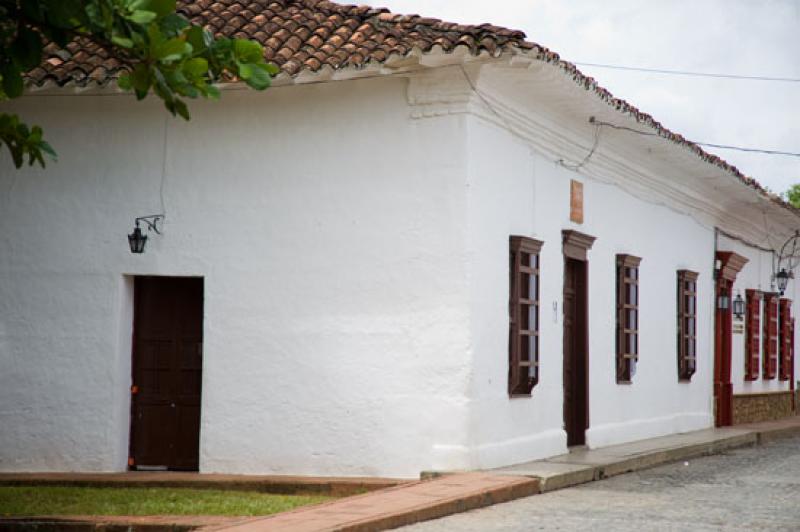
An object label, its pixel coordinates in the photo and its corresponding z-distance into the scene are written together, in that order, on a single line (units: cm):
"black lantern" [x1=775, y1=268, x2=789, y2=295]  2351
